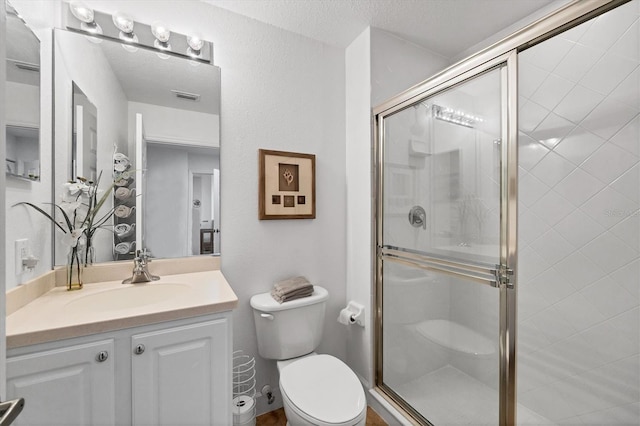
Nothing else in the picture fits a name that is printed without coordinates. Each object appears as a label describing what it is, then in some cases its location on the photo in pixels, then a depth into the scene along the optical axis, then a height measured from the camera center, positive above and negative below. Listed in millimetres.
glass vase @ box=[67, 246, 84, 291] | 1293 -264
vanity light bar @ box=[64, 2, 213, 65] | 1396 +918
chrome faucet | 1408 -300
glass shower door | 1271 -201
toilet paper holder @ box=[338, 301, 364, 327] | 1854 -675
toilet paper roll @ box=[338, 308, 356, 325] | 1855 -688
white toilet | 1183 -796
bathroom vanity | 897 -516
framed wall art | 1758 +168
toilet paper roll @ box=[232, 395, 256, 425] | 1483 -1038
